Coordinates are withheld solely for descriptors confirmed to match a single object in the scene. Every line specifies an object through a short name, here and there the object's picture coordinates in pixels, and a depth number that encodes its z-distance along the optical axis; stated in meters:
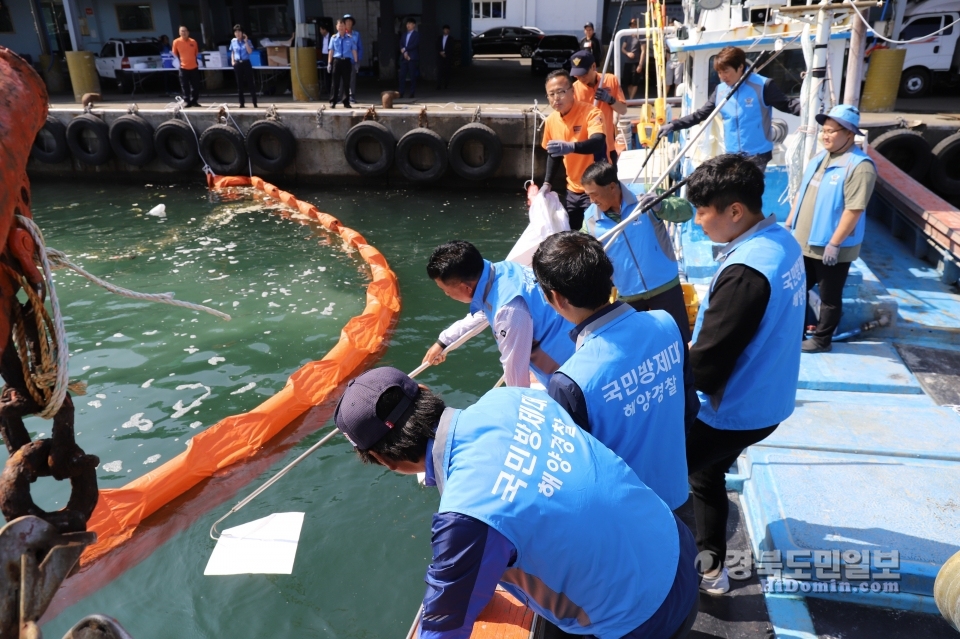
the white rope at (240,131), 12.96
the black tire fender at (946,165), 10.27
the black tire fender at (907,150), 10.30
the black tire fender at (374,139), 12.38
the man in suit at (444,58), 17.67
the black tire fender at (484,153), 11.91
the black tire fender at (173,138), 13.11
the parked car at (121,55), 18.30
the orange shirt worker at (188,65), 13.70
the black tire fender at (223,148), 12.91
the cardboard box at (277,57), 17.14
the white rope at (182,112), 12.73
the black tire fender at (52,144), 13.60
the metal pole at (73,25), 17.62
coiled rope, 1.38
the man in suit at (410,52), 15.05
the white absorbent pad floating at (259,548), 3.47
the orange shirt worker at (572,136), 5.18
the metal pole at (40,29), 20.09
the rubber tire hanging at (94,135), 13.45
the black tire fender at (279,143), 12.73
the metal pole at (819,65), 5.23
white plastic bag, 4.72
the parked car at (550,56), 19.78
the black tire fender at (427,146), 12.17
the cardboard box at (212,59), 17.58
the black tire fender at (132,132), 13.27
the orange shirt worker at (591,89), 5.71
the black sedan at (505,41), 27.09
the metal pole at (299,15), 16.20
